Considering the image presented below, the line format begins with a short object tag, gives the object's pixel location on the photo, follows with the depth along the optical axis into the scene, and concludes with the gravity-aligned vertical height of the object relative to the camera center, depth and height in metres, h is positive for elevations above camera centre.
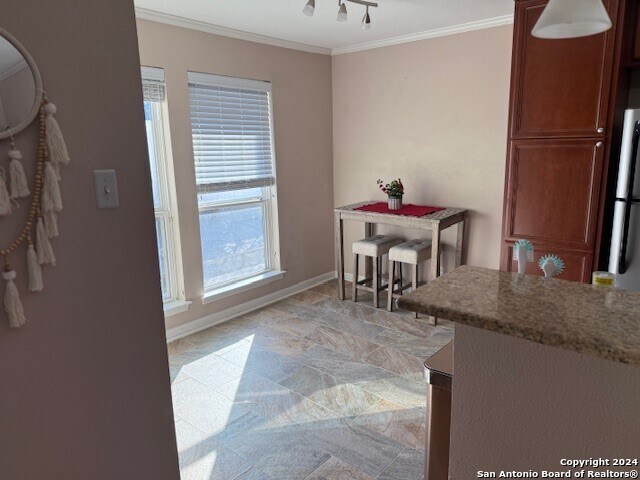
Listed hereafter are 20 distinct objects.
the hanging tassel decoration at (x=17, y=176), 1.20 -0.03
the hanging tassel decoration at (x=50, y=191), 1.26 -0.08
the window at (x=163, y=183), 3.04 -0.16
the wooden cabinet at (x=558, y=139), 2.57 +0.07
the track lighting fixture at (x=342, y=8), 2.61 +0.90
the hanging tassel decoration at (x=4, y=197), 1.19 -0.09
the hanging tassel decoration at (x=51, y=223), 1.28 -0.17
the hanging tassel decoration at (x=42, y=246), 1.27 -0.23
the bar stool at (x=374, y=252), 3.93 -0.85
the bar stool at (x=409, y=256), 3.68 -0.83
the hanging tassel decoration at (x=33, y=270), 1.26 -0.30
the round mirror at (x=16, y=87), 1.17 +0.20
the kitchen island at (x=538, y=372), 0.78 -0.42
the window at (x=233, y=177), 3.44 -0.15
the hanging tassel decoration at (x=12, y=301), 1.23 -0.37
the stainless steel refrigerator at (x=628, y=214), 2.39 -0.35
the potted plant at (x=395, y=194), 3.85 -0.33
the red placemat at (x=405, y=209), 3.72 -0.47
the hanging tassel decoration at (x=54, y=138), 1.25 +0.07
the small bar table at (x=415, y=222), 3.50 -0.55
